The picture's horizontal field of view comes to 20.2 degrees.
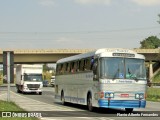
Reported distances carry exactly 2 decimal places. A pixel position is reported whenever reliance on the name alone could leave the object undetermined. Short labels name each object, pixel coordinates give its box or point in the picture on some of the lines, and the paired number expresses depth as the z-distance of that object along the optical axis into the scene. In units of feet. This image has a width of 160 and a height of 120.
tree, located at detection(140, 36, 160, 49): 530.27
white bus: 67.46
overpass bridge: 272.92
